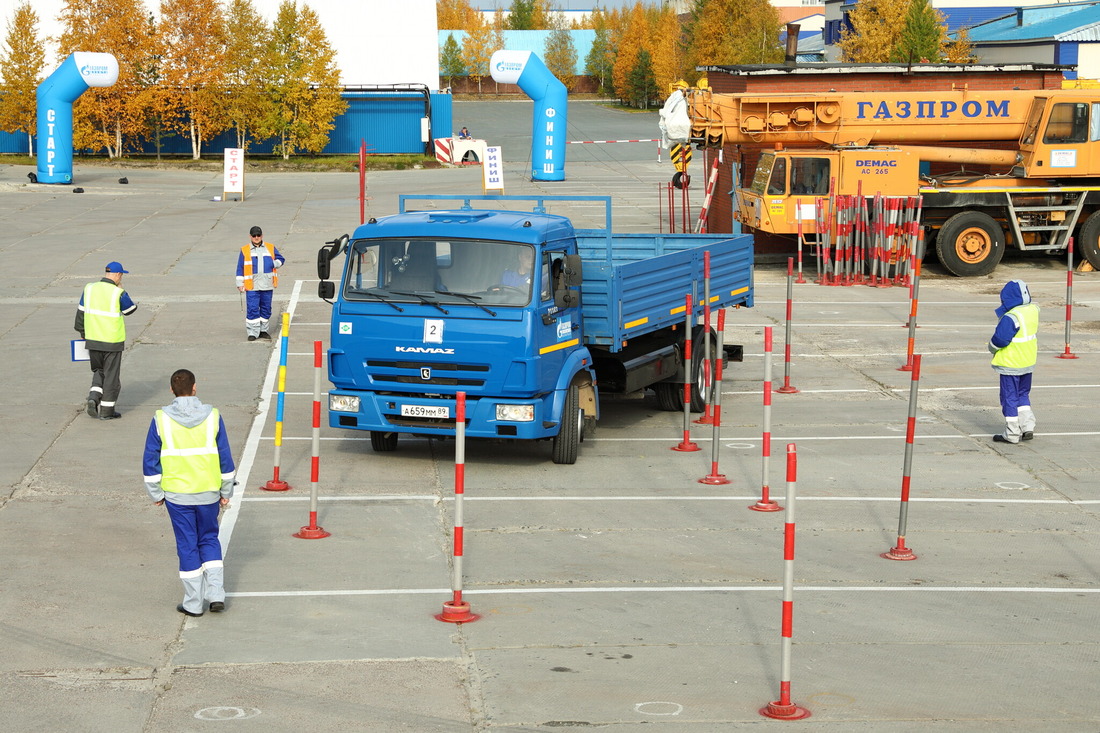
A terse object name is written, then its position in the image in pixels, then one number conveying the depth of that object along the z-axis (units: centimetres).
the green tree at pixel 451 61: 12275
